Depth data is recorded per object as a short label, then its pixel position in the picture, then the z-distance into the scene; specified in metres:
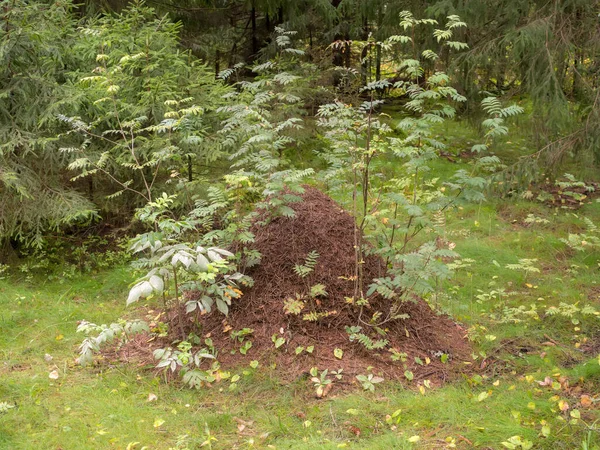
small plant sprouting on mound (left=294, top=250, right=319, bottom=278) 4.55
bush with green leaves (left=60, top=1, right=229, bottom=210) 6.09
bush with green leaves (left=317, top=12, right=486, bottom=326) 4.16
